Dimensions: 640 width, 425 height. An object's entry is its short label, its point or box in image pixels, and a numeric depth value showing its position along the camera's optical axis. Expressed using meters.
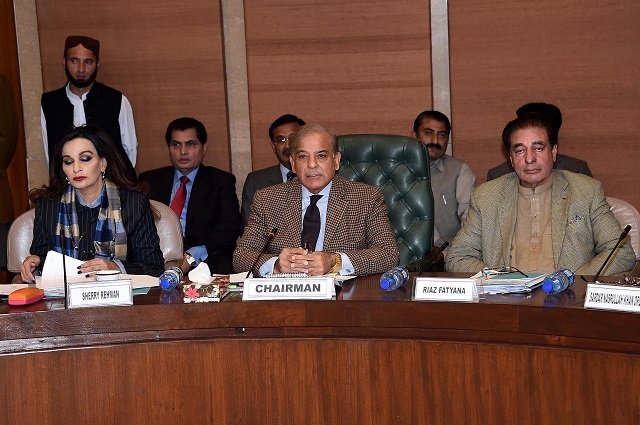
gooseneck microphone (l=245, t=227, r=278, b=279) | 3.40
